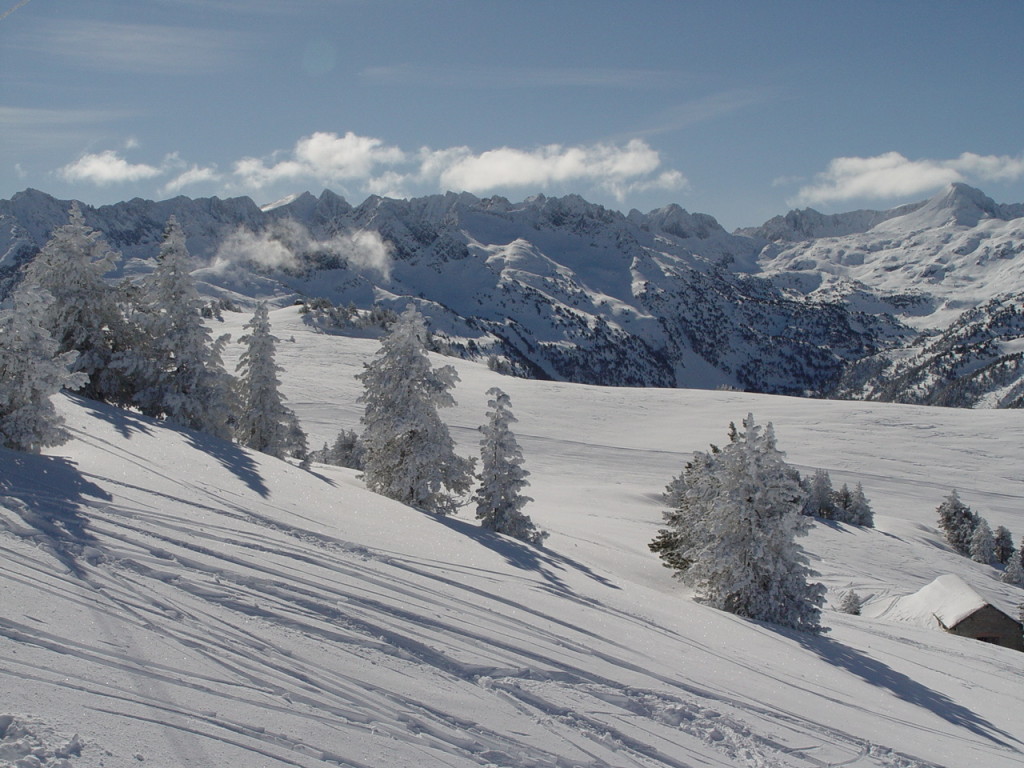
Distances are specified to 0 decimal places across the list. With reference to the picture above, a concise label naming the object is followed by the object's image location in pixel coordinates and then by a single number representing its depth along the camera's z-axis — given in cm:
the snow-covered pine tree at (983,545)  4816
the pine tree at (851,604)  3200
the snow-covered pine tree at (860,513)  4997
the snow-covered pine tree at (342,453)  4797
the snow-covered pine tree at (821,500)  5084
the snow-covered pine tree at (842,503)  5028
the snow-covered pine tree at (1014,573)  4450
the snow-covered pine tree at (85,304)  2362
